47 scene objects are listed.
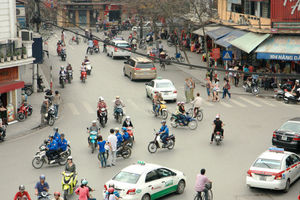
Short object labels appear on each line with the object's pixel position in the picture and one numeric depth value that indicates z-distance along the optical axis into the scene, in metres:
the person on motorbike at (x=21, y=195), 17.39
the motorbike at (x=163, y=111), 31.68
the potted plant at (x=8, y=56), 31.31
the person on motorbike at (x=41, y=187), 18.31
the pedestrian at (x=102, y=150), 22.62
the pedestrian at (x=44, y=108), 30.54
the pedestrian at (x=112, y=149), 22.91
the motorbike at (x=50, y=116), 30.58
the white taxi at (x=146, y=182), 17.77
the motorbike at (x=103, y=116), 29.91
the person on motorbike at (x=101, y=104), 30.25
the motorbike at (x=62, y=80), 42.19
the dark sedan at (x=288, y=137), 24.05
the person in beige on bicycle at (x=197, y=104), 30.89
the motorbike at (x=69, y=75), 44.22
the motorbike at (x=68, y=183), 19.17
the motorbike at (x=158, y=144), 24.95
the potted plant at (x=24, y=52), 32.88
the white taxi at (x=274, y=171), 19.19
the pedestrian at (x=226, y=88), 37.16
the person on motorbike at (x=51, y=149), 22.97
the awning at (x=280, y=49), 38.41
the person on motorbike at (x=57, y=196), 16.45
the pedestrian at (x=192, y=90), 36.09
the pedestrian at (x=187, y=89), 35.94
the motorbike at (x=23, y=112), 31.98
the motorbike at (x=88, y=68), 47.47
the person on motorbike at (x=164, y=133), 25.09
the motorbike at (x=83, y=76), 44.25
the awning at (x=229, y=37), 47.22
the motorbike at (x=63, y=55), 55.19
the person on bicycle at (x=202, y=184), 17.92
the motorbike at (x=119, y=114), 30.75
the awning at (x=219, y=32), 50.61
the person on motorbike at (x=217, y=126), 25.92
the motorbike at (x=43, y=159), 22.94
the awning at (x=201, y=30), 55.62
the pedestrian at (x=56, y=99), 31.98
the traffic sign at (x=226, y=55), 40.38
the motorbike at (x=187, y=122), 29.22
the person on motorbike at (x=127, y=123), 26.89
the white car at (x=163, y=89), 36.03
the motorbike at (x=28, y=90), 39.47
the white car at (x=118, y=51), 56.16
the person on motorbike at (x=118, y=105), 30.90
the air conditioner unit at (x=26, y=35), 34.03
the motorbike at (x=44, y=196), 17.83
